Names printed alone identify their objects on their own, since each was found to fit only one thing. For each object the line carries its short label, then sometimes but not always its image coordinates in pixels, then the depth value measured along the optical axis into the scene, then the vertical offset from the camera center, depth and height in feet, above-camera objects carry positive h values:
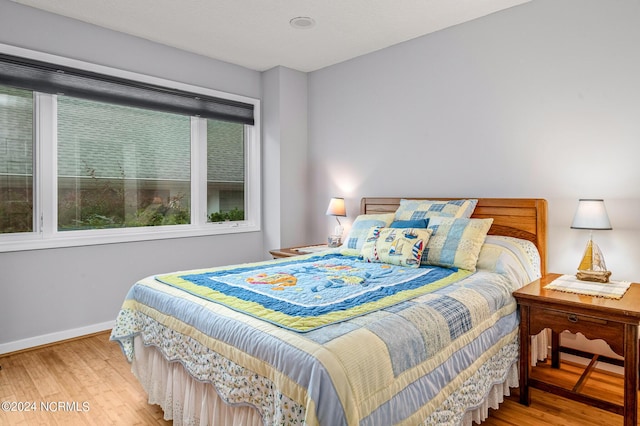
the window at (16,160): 9.71 +1.35
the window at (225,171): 13.96 +1.53
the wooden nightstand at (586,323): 6.15 -1.94
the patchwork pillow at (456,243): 8.35 -0.69
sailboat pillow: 8.61 -0.79
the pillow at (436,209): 9.64 +0.07
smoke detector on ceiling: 10.37 +5.20
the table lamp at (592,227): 7.62 -0.31
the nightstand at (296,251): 12.18 -1.26
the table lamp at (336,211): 12.94 +0.03
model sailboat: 7.69 -1.13
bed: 4.35 -1.61
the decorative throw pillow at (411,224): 9.35 -0.30
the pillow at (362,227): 10.22 -0.42
